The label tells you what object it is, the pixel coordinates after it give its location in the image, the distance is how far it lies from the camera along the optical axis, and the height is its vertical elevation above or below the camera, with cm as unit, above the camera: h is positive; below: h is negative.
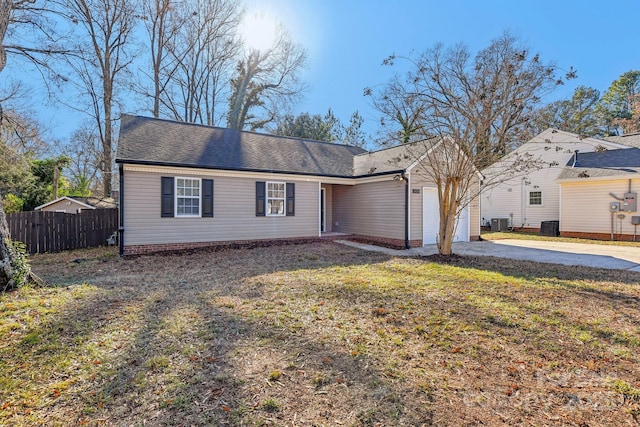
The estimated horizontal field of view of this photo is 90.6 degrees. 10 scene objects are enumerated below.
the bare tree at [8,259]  481 -77
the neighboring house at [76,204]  1359 +29
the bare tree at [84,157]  2291 +425
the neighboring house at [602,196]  1359 +66
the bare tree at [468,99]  818 +301
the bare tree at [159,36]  1953 +1126
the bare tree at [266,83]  2281 +944
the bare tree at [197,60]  2070 +1061
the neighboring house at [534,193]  1738 +103
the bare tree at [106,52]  1736 +921
